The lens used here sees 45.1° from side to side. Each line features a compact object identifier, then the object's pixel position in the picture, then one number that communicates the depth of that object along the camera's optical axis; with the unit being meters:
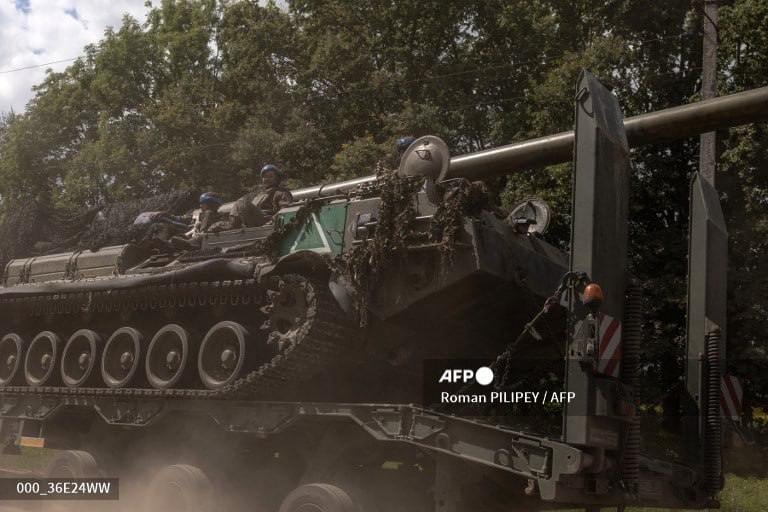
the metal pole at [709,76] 13.99
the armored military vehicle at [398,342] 6.80
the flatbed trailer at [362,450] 6.74
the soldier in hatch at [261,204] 10.41
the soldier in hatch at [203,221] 11.05
